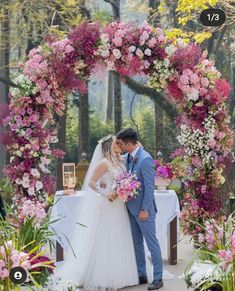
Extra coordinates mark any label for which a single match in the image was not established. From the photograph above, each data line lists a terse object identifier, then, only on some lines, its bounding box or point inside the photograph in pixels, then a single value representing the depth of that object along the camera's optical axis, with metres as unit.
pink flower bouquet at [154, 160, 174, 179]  9.85
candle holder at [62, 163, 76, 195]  9.07
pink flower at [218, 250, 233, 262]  4.94
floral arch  8.45
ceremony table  8.69
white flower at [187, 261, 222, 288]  5.72
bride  7.65
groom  7.51
